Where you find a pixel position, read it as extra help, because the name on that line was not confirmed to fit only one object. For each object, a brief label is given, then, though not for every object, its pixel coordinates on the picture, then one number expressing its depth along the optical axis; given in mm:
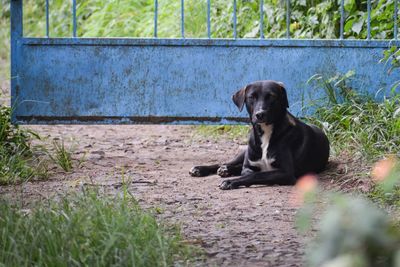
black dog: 12594
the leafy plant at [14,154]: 12219
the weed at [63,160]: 13297
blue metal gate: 14539
